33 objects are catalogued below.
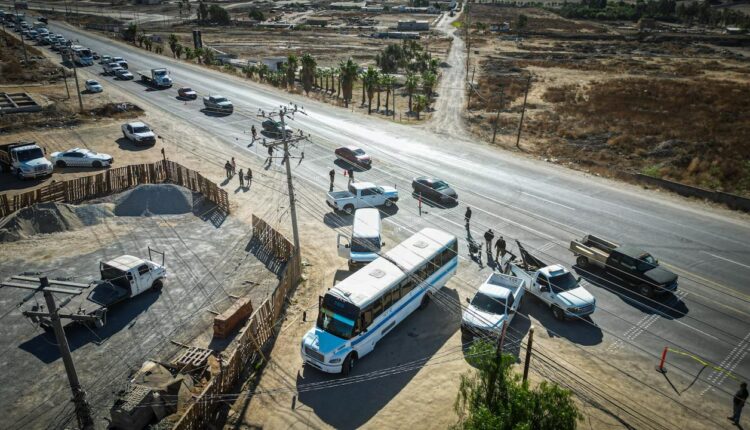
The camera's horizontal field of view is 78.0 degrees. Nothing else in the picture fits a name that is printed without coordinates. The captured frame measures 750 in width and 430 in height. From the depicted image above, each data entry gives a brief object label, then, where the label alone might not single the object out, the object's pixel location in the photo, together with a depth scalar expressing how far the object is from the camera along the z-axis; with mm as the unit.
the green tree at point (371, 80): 62156
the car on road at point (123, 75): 72750
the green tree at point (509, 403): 10531
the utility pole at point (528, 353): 14636
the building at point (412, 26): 162500
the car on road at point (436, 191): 33469
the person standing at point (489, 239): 27062
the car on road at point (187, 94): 62031
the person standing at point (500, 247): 25750
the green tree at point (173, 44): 93625
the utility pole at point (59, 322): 12094
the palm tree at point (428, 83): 69375
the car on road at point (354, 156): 40156
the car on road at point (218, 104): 56156
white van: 25188
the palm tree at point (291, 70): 71812
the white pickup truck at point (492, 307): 19766
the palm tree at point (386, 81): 64188
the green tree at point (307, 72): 71438
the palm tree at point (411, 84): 63406
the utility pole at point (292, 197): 22047
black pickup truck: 22531
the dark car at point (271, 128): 48025
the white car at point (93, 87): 63938
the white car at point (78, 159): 38875
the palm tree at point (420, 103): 59700
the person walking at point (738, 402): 15844
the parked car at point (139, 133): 44781
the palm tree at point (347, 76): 65744
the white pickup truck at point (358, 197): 32219
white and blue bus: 18125
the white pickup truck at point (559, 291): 20984
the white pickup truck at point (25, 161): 36031
